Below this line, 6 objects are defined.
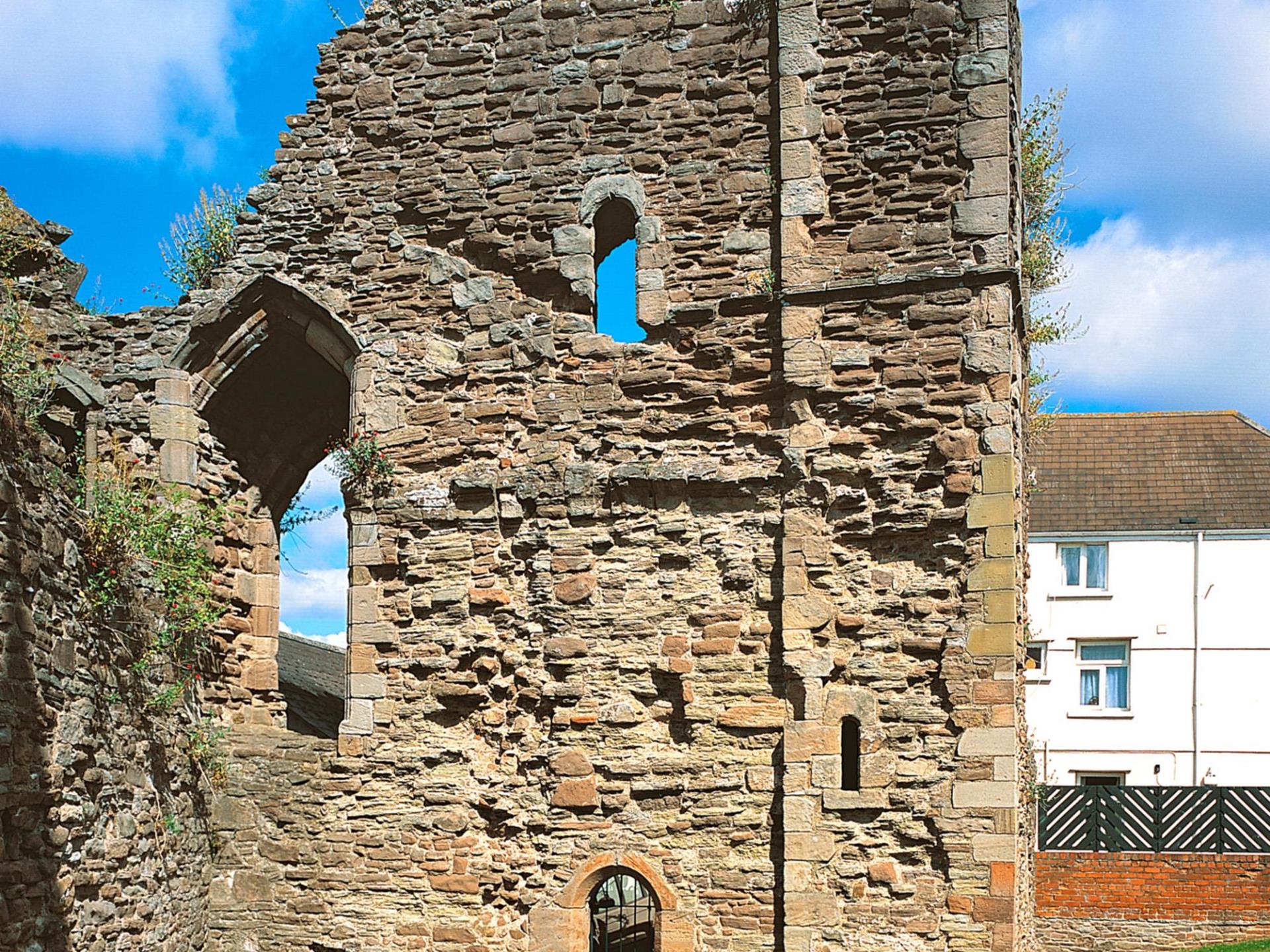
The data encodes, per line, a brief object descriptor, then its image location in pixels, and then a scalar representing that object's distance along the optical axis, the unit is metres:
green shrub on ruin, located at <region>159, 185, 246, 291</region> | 10.57
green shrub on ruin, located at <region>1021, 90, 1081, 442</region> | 12.90
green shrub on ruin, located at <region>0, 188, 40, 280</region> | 9.98
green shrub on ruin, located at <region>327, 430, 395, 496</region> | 9.91
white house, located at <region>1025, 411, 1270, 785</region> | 22.23
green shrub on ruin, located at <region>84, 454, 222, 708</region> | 8.26
